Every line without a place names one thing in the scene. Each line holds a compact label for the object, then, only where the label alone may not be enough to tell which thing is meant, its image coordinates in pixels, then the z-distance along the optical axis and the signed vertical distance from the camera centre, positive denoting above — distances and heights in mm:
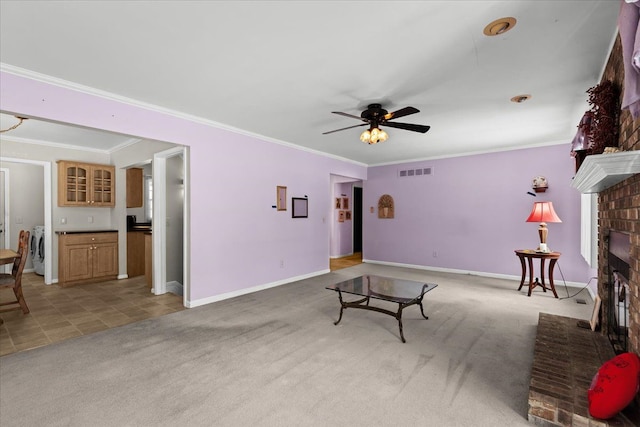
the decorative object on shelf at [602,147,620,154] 1845 +387
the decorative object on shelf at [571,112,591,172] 2451 +636
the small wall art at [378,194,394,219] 7084 +152
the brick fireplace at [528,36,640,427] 1672 -1017
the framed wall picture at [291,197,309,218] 5449 +121
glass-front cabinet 5160 +541
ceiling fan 3262 +1018
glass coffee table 2900 -823
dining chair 3477 -727
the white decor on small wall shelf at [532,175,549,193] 5156 +492
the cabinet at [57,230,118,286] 4934 -724
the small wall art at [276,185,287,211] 5152 +275
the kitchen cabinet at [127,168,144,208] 5980 +544
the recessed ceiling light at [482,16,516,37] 1943 +1242
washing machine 5434 -620
